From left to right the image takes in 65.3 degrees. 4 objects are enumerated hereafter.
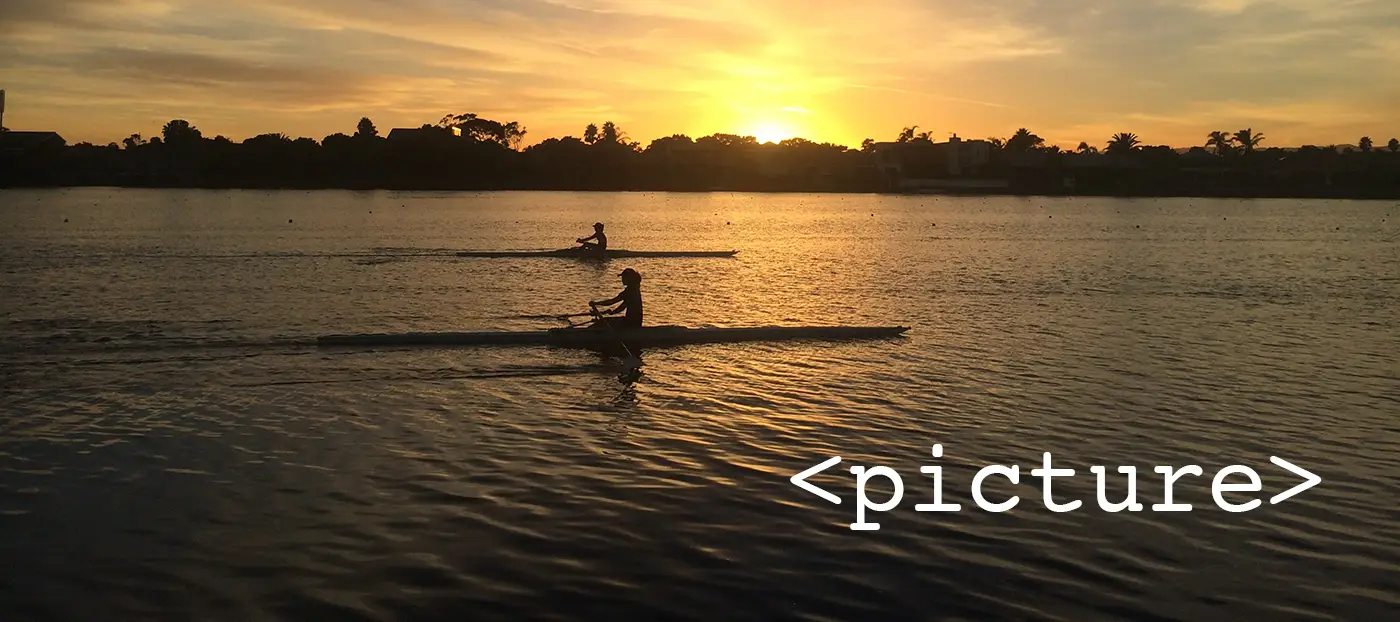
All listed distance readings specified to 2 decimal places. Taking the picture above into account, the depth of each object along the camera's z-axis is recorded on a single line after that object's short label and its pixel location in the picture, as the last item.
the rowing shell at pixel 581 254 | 47.78
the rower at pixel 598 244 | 48.06
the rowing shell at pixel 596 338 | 24.09
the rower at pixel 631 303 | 24.52
